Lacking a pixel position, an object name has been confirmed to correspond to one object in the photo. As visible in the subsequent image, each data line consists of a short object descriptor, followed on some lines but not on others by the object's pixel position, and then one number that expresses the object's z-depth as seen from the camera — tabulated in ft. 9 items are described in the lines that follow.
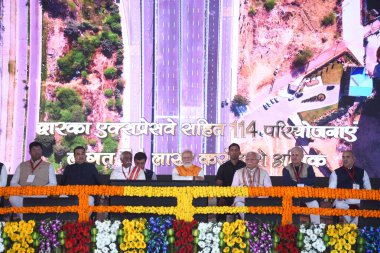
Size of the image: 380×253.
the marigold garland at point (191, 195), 25.72
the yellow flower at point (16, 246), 25.49
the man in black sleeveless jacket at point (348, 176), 29.73
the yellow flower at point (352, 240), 25.27
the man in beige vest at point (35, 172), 30.01
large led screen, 39.17
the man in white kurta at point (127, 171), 30.88
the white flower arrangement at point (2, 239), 25.58
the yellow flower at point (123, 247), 25.46
